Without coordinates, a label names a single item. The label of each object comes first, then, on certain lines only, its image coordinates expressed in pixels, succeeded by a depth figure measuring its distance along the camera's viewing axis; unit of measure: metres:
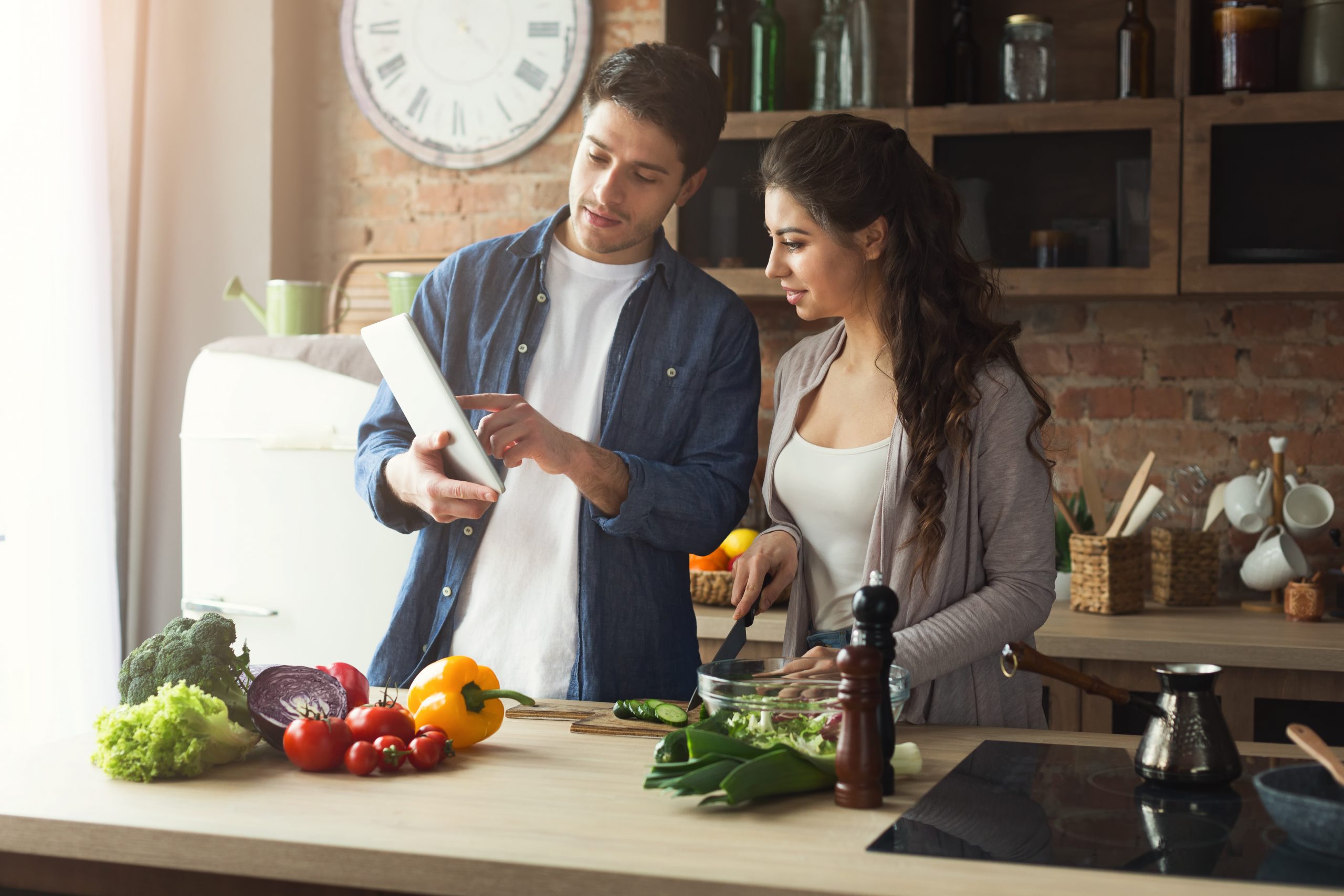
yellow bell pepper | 1.38
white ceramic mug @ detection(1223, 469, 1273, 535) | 2.87
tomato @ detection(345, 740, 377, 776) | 1.29
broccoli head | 1.39
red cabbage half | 1.36
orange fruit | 2.88
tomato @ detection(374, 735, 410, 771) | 1.29
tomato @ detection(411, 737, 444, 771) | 1.31
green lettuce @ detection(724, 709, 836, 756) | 1.25
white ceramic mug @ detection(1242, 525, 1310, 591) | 2.79
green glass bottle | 2.99
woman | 1.63
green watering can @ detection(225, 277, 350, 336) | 2.95
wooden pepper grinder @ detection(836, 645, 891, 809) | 1.16
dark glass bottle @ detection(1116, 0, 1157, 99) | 2.80
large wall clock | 3.35
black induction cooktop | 1.02
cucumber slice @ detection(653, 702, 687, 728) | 1.49
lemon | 2.90
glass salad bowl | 1.29
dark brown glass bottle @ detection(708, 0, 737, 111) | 2.99
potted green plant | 2.87
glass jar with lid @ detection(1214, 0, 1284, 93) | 2.69
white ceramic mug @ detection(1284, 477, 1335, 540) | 2.85
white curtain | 2.86
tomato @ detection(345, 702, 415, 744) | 1.33
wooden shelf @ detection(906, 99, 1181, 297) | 2.70
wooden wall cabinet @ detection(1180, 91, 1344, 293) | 2.67
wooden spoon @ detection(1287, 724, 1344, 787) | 1.10
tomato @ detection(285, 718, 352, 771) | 1.31
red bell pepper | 1.48
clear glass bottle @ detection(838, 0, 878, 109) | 2.93
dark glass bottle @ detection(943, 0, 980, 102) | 2.93
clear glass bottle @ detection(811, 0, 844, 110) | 2.96
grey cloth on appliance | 2.77
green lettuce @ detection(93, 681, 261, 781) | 1.26
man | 1.81
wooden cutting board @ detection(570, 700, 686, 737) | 1.48
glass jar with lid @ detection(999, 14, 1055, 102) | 2.84
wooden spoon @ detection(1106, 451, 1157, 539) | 2.78
